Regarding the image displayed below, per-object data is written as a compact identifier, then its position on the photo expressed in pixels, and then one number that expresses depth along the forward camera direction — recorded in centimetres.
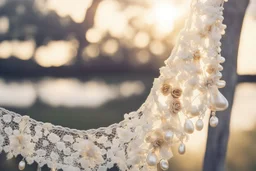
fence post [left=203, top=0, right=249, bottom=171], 67
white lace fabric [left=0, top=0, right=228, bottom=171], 61
